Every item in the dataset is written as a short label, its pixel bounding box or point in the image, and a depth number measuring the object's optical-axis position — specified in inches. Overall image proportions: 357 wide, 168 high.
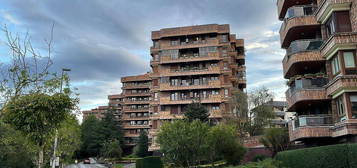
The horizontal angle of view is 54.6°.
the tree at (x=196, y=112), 1834.4
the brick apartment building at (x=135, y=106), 3644.2
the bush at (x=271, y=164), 933.5
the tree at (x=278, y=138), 1322.6
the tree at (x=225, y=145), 1251.8
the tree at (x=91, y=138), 3275.1
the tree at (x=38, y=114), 483.2
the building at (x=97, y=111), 4540.4
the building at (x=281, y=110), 3088.1
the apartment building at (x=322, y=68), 848.9
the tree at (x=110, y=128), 3280.8
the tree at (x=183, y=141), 1200.8
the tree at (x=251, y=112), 1828.2
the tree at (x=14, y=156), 957.6
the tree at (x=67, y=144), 1106.1
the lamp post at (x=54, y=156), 813.4
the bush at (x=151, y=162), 1445.9
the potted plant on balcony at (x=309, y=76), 989.5
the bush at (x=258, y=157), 1444.0
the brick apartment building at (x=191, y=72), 2182.6
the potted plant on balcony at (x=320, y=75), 977.7
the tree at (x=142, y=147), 2903.5
